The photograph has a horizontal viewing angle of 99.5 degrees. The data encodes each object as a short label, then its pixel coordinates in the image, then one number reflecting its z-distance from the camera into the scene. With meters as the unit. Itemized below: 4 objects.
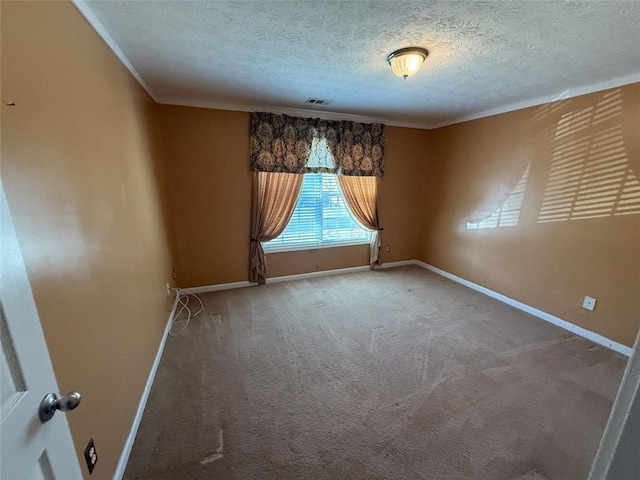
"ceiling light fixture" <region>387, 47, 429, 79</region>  1.77
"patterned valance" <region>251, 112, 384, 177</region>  3.33
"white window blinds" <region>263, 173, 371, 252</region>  3.79
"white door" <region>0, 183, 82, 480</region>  0.54
